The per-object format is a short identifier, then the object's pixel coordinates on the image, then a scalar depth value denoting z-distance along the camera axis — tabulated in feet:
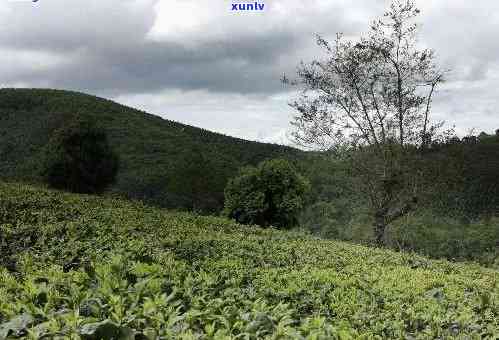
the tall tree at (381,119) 53.31
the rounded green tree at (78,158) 71.92
